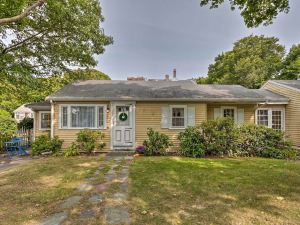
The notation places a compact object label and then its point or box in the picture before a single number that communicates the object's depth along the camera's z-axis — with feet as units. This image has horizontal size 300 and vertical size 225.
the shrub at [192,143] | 30.53
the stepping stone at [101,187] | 15.81
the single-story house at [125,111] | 34.12
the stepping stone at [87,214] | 10.94
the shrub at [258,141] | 31.32
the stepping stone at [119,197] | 13.65
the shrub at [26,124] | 41.76
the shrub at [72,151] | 31.75
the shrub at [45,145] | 32.30
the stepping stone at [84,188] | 15.65
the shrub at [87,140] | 32.45
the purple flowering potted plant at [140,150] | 32.27
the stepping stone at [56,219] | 10.41
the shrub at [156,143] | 31.96
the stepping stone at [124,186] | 15.83
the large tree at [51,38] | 31.01
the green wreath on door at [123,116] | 35.09
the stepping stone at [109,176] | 18.76
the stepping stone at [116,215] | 10.51
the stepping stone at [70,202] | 12.54
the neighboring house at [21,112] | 104.33
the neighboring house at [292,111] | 39.08
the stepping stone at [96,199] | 13.30
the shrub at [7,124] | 57.70
